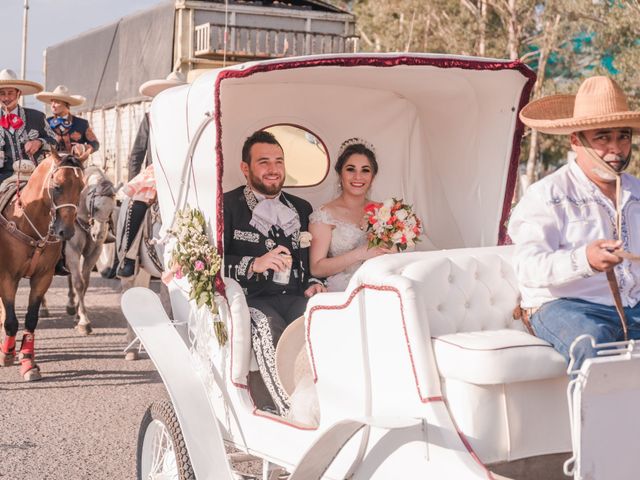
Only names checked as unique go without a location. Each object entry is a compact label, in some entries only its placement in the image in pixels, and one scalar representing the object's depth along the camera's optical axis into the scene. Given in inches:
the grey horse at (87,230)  406.0
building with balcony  1028.5
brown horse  342.3
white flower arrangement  179.8
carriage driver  142.2
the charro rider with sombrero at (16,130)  395.9
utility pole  1172.5
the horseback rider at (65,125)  436.1
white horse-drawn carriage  130.2
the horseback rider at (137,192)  348.8
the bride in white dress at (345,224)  211.5
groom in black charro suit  194.5
